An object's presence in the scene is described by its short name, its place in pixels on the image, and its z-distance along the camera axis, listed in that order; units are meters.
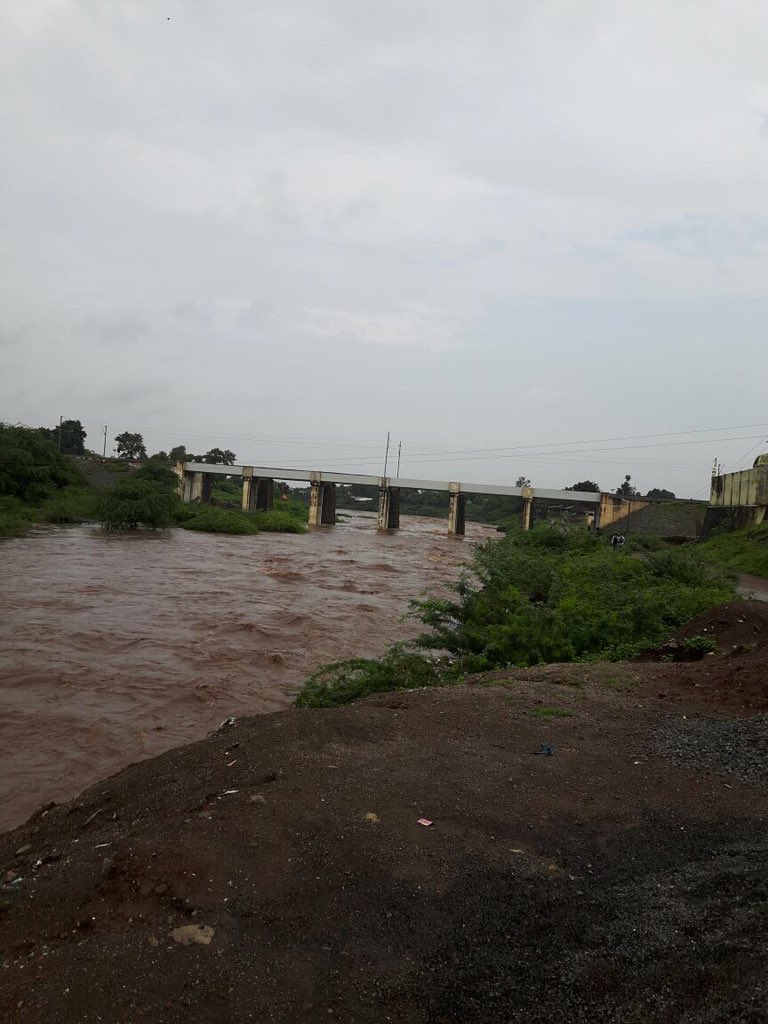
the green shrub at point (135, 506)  37.69
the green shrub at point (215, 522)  44.47
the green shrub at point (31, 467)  38.00
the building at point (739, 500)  33.81
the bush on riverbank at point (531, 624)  8.75
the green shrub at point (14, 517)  30.90
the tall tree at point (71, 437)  82.27
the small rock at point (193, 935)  2.89
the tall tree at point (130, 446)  94.19
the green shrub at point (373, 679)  8.20
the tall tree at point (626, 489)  75.93
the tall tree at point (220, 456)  87.50
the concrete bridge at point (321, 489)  59.41
